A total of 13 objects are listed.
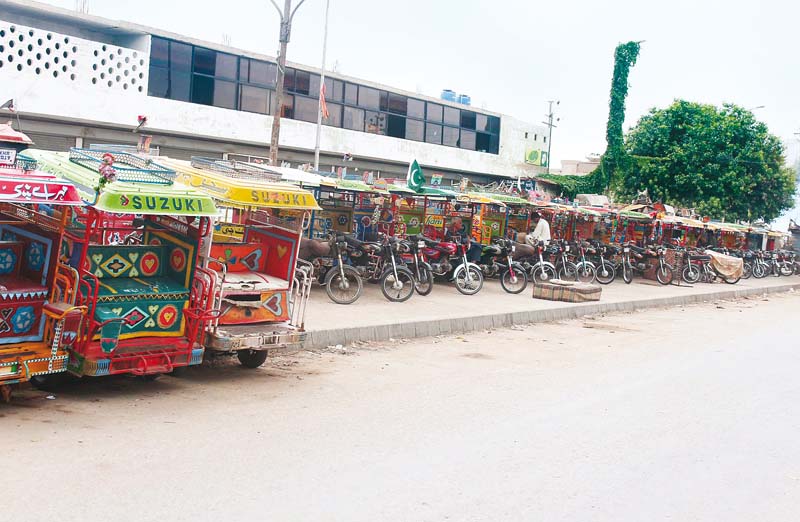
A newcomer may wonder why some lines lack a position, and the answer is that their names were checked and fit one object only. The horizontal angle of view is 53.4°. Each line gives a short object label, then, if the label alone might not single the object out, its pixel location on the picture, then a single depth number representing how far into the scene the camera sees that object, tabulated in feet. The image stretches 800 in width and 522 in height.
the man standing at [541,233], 68.28
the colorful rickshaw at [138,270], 22.81
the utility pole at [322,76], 102.37
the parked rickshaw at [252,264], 27.22
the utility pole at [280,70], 65.41
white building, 81.92
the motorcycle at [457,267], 55.83
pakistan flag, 55.42
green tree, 126.72
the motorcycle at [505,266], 60.49
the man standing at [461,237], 58.97
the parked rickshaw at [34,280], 20.67
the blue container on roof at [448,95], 140.87
